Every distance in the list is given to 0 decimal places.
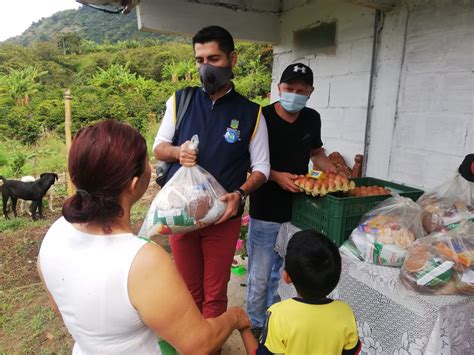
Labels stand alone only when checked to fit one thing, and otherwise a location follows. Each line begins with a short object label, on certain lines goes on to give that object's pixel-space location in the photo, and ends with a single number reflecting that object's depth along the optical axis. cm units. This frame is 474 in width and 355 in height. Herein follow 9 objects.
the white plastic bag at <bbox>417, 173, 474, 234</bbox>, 193
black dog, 650
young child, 131
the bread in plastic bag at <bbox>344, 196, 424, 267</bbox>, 188
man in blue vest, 204
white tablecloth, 157
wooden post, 571
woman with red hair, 101
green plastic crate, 218
